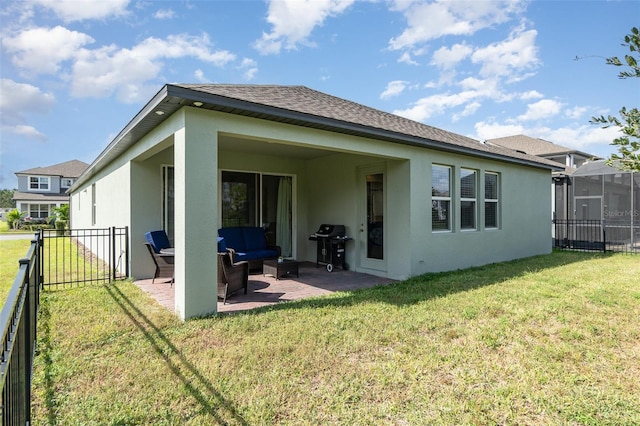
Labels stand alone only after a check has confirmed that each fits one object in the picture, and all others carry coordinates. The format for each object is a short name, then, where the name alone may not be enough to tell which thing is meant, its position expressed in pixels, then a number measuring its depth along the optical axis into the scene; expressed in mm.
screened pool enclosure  14617
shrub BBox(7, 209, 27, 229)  26719
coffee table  7512
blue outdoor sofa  7828
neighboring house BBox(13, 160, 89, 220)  32906
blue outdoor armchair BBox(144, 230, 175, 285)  6812
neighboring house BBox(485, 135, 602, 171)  23188
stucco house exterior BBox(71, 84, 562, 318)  4816
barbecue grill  8570
